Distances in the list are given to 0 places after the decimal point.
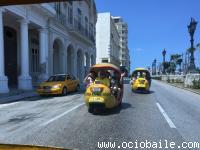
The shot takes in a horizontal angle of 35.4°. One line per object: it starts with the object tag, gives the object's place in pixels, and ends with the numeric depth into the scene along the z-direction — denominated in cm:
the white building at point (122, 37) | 11852
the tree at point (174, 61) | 9361
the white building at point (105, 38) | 7469
